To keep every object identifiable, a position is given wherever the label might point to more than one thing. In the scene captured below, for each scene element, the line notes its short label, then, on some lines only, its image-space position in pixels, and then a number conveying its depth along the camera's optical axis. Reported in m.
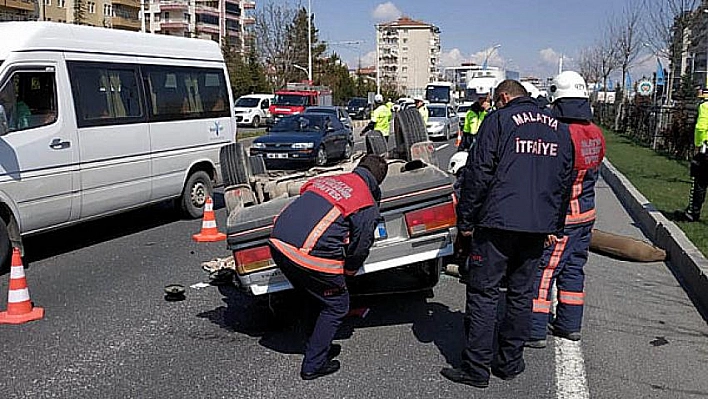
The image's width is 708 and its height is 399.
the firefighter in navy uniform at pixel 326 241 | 4.88
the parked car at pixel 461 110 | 38.09
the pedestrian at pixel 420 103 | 16.61
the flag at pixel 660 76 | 40.37
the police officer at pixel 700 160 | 10.11
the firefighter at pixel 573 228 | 5.65
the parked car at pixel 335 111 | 24.83
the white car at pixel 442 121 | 32.16
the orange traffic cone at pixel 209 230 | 9.92
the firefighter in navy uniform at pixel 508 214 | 4.71
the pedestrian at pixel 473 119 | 10.45
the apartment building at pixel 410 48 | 155.62
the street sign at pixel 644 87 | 33.16
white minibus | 8.05
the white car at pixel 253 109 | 42.34
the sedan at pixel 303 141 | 20.30
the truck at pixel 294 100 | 39.69
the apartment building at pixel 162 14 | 68.44
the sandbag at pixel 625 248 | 9.05
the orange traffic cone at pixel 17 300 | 6.42
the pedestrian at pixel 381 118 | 17.27
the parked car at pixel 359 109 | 53.97
